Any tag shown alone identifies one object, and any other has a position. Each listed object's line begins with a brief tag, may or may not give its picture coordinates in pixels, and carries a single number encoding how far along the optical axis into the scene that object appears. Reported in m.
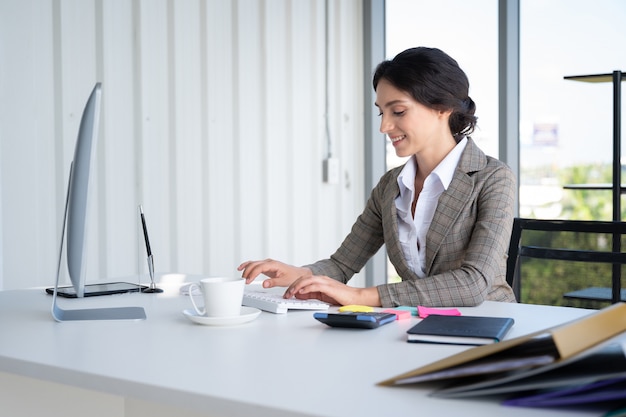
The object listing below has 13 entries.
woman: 1.78
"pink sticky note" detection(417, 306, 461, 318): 1.36
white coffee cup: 1.30
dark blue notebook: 1.11
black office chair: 1.83
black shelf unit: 2.77
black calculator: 1.22
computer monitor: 1.32
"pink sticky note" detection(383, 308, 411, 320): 1.33
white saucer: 1.27
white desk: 0.83
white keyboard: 1.42
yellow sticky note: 1.36
